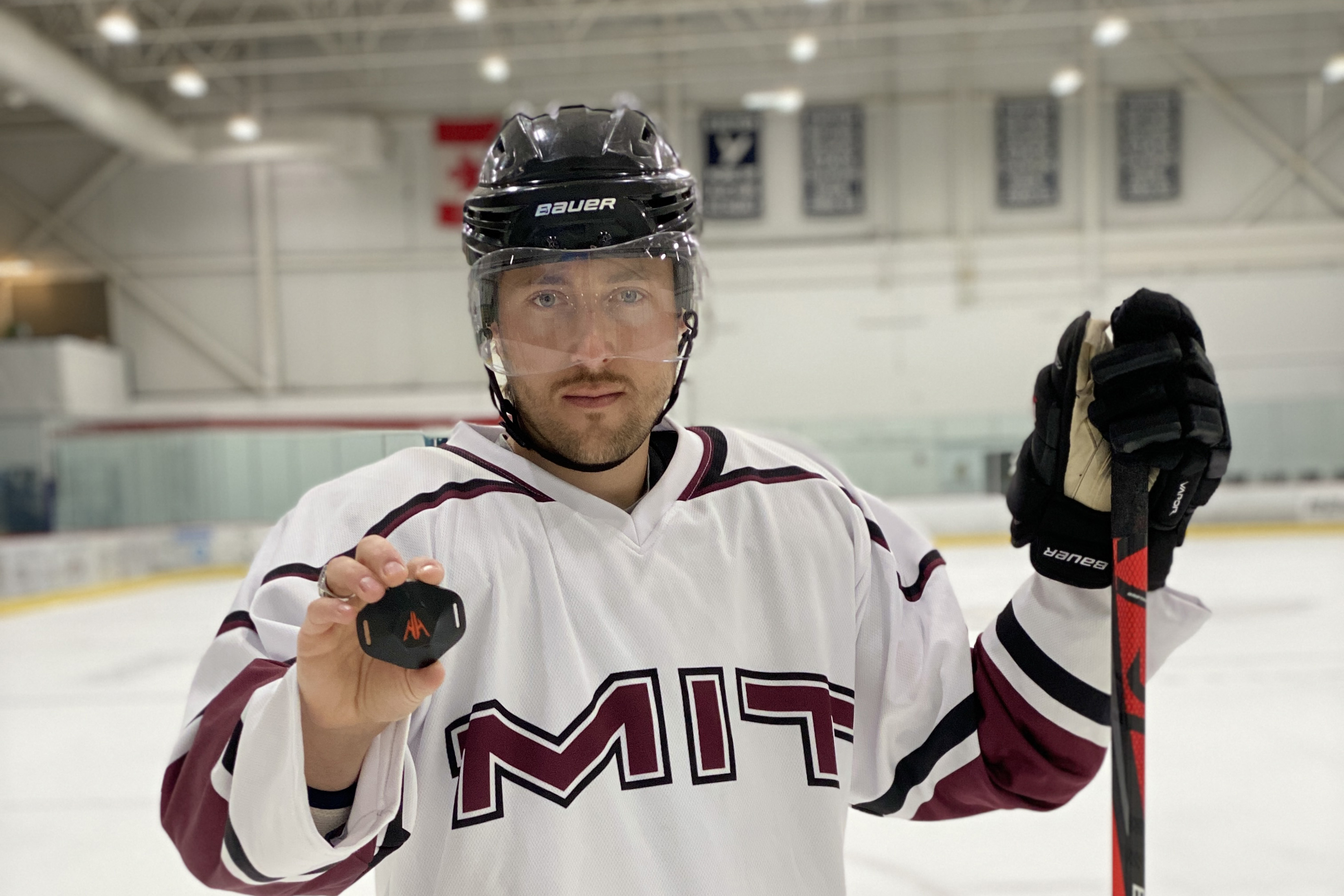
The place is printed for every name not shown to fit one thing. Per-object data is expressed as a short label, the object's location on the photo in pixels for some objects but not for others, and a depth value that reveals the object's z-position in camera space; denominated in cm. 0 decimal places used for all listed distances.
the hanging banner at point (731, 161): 1089
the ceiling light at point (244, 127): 1024
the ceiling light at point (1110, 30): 931
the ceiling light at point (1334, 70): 1012
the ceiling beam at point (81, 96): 841
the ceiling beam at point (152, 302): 1109
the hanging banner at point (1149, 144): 1071
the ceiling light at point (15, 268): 1120
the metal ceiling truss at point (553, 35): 1013
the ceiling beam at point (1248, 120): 1063
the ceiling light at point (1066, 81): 996
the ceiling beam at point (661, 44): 1013
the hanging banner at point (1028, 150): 1077
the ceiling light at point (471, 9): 911
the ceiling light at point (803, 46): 965
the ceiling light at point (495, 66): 998
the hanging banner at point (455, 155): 1101
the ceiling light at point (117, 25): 832
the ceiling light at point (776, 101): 1002
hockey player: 93
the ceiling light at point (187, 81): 950
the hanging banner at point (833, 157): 1087
